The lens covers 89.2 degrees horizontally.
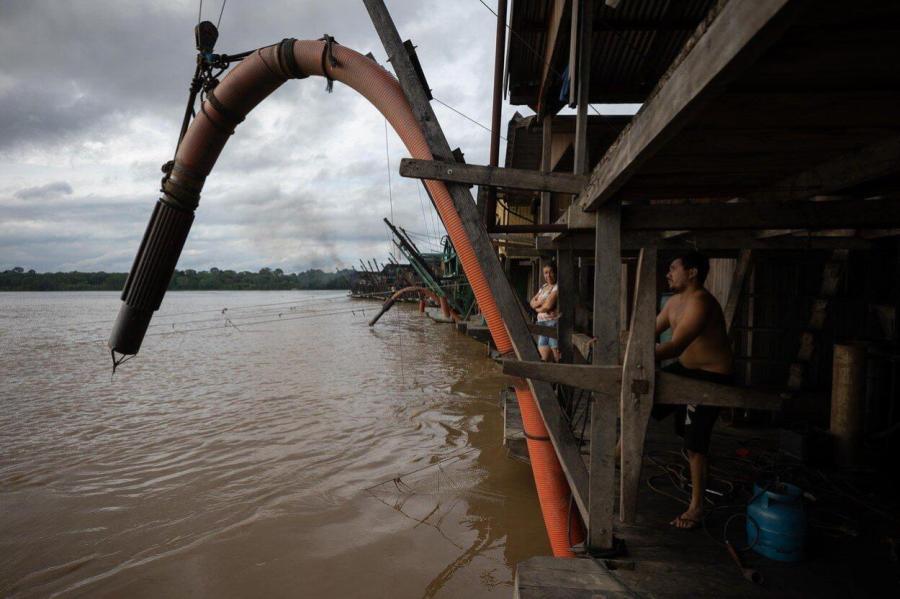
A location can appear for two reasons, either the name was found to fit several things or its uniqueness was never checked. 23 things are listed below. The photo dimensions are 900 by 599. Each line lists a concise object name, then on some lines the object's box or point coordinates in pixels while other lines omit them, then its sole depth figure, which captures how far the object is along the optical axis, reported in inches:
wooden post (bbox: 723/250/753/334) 205.3
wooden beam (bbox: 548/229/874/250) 137.2
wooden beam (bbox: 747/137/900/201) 88.1
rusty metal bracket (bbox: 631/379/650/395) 105.7
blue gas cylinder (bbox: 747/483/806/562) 106.6
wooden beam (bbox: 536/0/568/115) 196.5
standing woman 277.0
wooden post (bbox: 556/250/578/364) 214.4
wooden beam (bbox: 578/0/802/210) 40.6
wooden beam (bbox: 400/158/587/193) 119.4
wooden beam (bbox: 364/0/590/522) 126.2
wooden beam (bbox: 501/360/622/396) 107.0
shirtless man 123.7
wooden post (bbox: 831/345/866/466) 163.3
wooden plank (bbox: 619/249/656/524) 105.7
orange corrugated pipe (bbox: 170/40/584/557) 144.1
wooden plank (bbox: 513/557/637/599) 92.2
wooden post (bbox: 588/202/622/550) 106.3
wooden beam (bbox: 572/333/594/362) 202.4
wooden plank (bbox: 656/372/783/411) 104.8
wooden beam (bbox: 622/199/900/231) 97.8
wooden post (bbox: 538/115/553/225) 246.1
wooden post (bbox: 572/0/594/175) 155.3
